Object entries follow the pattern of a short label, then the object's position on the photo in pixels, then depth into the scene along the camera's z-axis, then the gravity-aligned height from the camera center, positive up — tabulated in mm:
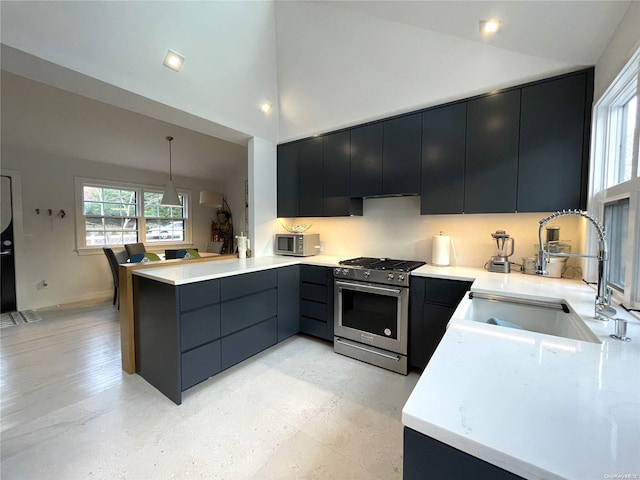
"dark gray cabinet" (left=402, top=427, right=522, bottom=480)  516 -470
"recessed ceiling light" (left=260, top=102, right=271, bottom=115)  3034 +1404
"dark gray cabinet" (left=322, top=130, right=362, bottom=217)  3006 +623
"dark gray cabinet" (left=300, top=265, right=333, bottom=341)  2852 -769
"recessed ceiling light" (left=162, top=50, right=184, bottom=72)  2139 +1371
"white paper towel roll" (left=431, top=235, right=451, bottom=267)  2637 -182
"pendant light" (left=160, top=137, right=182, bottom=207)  4309 +528
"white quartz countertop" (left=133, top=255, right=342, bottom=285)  2029 -347
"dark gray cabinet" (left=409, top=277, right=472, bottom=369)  2170 -664
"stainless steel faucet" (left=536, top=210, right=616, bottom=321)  1226 -226
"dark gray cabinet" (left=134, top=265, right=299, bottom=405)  1984 -796
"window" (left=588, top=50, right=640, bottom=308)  1359 +338
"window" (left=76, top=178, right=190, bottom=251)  4613 +254
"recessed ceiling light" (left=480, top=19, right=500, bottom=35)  1785 +1390
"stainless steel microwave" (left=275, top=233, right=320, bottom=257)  3219 -165
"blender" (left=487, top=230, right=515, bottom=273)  2318 -192
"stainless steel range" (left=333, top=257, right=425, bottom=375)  2393 -762
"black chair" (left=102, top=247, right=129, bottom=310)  4059 -475
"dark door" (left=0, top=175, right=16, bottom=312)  3828 -351
